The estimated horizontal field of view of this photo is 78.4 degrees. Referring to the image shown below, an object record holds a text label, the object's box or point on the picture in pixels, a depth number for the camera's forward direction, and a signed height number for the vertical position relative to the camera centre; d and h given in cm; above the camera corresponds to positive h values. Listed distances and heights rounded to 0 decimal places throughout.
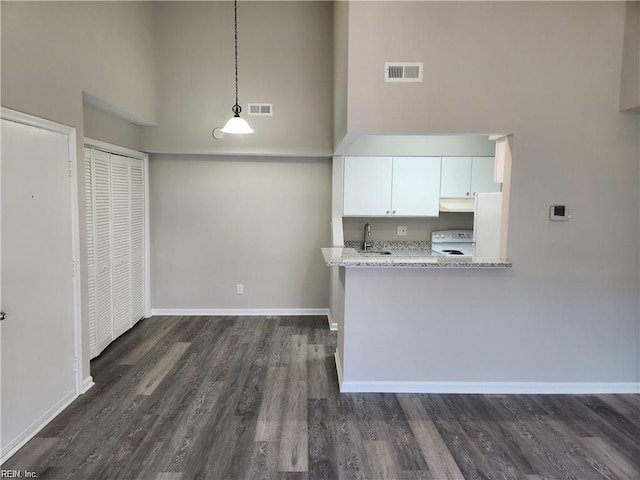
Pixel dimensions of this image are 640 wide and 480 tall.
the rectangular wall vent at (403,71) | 282 +106
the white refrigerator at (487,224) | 366 -4
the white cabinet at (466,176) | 480 +53
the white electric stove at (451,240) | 518 -28
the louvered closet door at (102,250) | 365 -35
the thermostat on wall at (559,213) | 299 +6
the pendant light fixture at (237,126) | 360 +83
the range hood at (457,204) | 488 +18
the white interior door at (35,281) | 226 -44
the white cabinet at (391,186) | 474 +39
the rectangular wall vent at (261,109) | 462 +126
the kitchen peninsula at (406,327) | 306 -86
